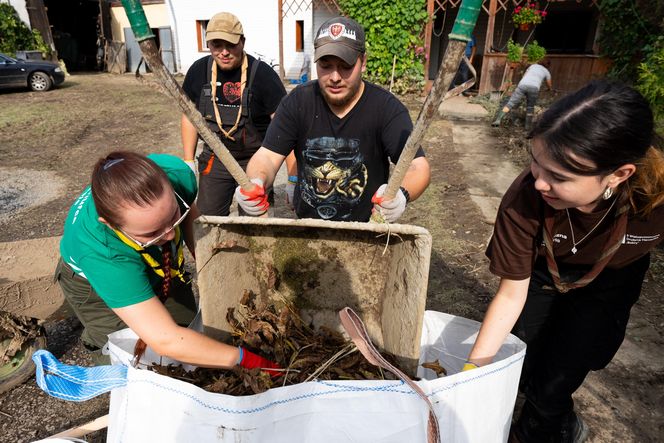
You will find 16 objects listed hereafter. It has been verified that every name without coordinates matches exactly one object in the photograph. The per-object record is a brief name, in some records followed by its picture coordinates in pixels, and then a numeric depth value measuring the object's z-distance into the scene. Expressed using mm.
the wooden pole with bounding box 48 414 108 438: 1438
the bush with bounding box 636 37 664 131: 3742
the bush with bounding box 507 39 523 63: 9336
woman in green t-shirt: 1320
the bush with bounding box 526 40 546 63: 8203
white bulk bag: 1119
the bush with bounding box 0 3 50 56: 14258
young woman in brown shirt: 1148
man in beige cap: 2877
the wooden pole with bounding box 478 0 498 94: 10078
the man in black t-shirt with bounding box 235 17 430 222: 1822
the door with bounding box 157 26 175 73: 16328
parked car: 11461
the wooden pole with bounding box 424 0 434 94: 10453
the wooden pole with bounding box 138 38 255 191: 1159
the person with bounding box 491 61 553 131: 7383
